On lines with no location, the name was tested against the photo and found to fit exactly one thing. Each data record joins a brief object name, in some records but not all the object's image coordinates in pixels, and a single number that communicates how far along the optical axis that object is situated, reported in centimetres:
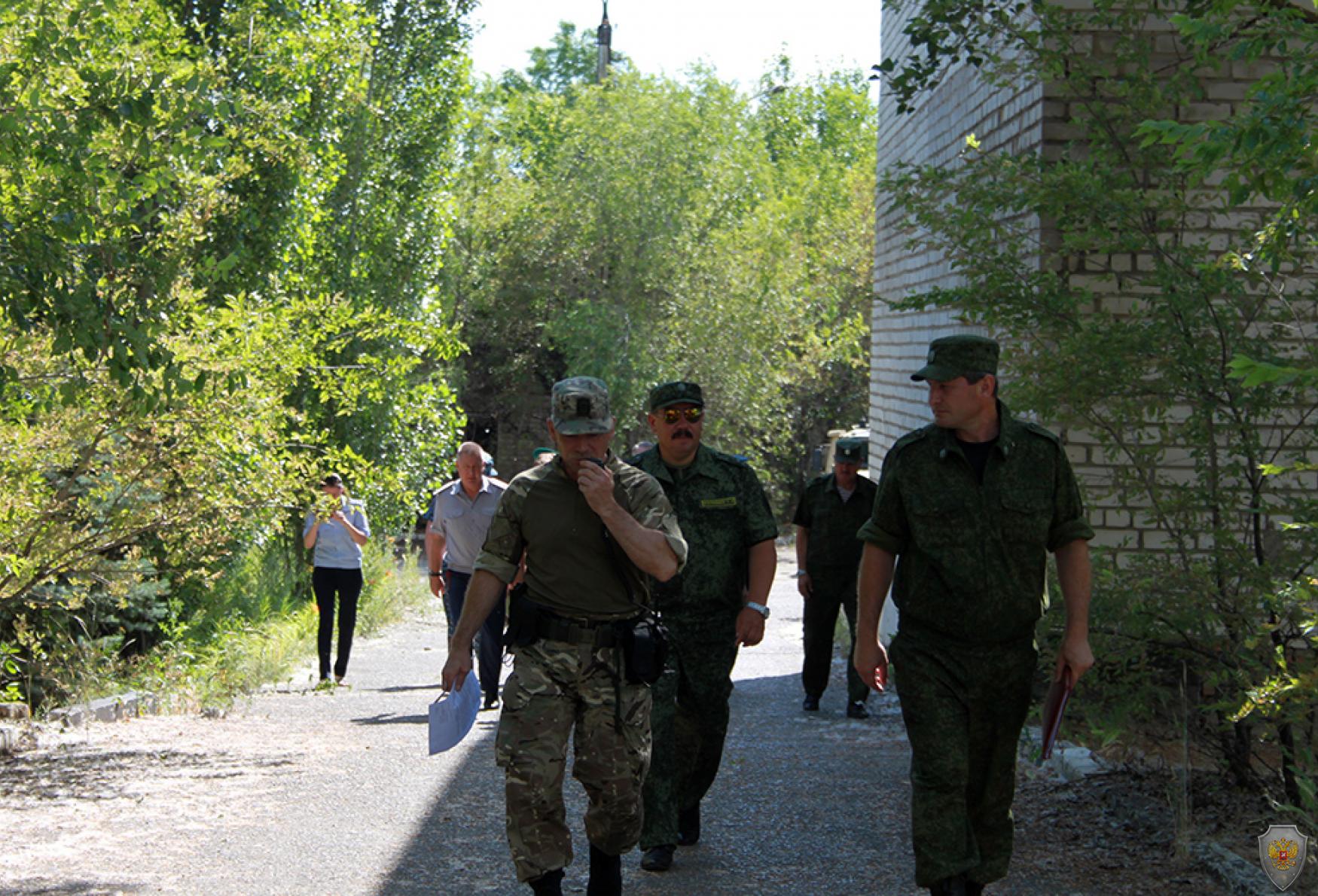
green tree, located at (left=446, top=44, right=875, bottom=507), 3272
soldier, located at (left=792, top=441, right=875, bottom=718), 1102
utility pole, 4402
